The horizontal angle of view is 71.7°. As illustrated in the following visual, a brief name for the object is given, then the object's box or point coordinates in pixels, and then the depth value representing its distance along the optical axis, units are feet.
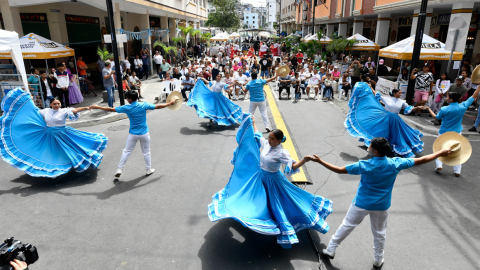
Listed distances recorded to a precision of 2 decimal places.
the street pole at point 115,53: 38.50
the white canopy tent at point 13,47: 30.17
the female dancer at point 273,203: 13.89
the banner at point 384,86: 43.34
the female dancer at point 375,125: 25.88
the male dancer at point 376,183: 12.54
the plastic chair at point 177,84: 50.21
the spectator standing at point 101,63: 51.11
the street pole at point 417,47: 34.35
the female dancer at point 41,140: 21.50
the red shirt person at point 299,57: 81.05
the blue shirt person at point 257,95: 30.96
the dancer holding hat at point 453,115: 22.57
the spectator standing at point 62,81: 40.06
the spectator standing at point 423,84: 38.68
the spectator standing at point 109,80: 41.53
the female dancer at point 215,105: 34.01
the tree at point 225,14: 194.49
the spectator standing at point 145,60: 67.26
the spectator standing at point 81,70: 49.49
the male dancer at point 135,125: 21.58
